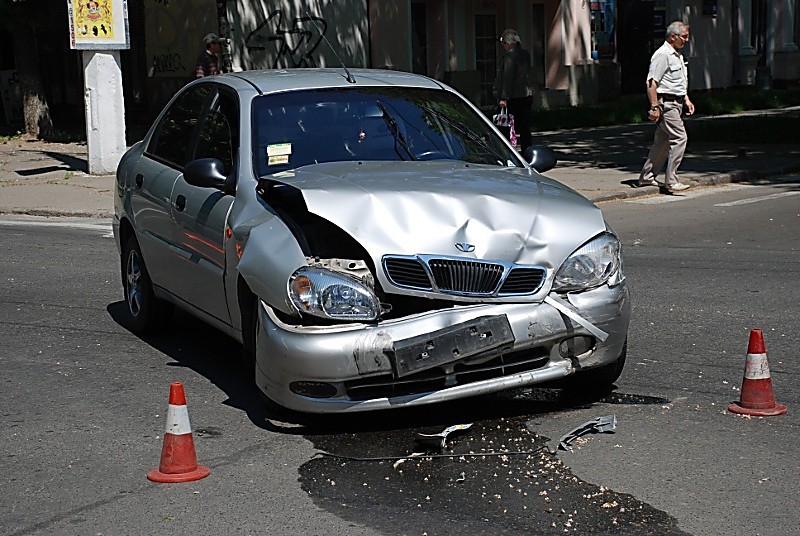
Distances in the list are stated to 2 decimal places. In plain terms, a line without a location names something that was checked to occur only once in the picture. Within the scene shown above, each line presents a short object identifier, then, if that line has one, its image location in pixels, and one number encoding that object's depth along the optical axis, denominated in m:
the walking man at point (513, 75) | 18.38
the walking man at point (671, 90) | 15.27
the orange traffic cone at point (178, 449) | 5.12
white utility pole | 18.80
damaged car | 5.51
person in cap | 19.11
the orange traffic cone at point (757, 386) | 5.80
